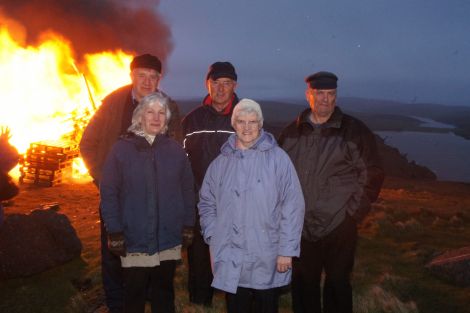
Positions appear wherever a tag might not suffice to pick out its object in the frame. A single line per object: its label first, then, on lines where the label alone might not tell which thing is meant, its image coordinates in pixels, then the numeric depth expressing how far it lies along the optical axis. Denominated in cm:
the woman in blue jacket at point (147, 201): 381
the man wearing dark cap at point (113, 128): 466
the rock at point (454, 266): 648
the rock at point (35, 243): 636
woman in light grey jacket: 360
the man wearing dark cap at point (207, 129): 497
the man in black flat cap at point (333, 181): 418
